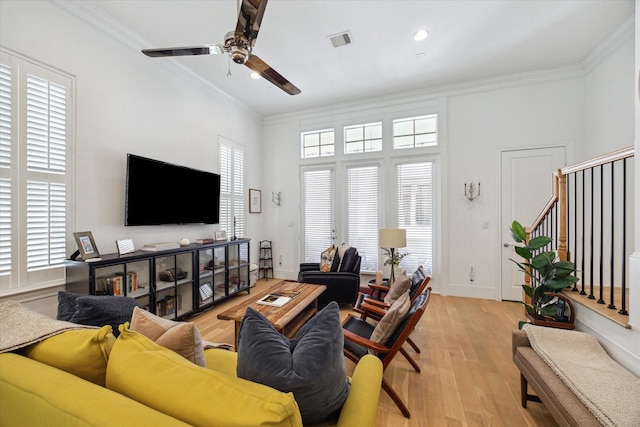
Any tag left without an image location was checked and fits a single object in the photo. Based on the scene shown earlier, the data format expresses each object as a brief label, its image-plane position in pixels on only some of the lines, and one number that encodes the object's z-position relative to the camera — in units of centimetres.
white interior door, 382
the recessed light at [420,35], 298
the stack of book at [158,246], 305
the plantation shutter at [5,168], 213
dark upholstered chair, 364
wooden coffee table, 222
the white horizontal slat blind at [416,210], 443
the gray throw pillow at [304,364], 90
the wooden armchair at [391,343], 178
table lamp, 344
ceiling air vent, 303
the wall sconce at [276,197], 544
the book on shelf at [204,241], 372
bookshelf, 249
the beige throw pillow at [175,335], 109
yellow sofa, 71
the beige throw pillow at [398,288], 260
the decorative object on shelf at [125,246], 279
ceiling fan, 168
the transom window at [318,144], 515
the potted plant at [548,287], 200
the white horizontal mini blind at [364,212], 476
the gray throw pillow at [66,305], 154
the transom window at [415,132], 446
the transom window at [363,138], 481
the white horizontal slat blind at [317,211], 511
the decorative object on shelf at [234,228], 448
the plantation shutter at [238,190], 475
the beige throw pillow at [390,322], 181
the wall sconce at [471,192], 414
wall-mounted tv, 297
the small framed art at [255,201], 517
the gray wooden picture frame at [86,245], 244
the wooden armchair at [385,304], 232
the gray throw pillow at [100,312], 141
